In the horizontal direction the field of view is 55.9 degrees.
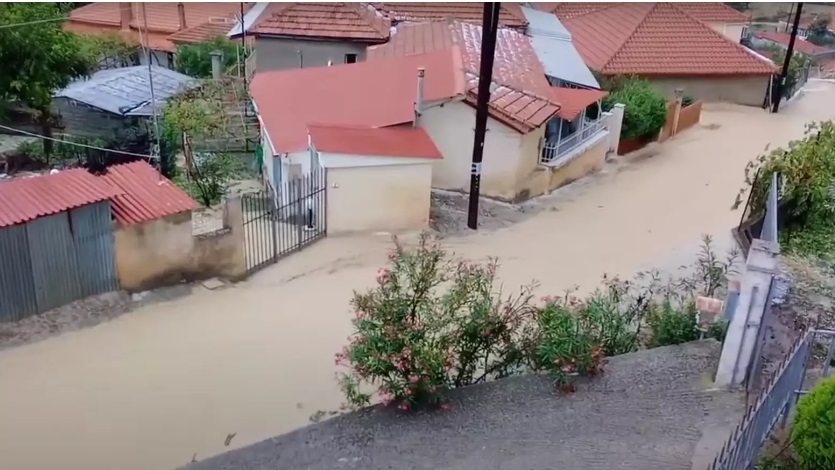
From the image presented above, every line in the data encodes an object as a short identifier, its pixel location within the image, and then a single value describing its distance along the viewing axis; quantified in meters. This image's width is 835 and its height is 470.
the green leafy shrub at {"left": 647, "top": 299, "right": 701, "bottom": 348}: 8.30
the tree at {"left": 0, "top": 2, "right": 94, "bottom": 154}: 17.80
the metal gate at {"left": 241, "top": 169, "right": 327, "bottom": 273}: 12.52
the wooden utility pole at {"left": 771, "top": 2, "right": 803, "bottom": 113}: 25.73
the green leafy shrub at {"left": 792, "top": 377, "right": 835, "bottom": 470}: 4.80
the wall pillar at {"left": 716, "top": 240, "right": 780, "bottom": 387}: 6.37
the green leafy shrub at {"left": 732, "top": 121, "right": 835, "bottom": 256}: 12.03
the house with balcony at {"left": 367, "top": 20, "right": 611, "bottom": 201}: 15.66
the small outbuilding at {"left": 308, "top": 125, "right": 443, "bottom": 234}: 13.23
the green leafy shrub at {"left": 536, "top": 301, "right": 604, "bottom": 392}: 7.26
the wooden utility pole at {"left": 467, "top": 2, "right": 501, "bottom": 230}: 12.67
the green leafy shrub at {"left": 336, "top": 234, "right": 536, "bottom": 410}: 6.98
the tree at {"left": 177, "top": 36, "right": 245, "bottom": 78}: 28.09
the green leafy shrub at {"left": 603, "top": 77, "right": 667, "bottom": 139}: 19.94
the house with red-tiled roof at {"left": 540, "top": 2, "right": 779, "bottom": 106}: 25.77
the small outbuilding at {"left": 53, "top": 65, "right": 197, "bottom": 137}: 19.53
